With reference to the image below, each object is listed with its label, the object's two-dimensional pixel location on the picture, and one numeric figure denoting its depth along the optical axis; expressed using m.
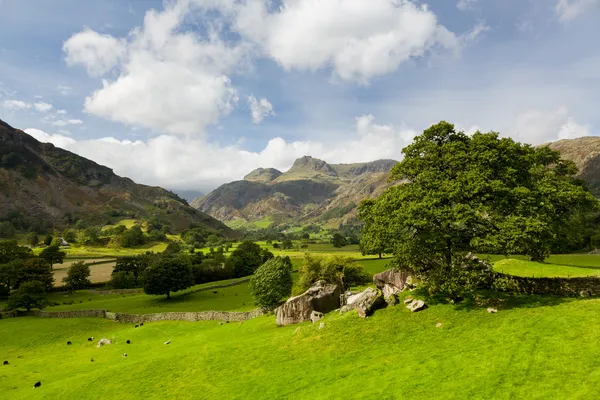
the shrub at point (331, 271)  65.88
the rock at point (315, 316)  41.56
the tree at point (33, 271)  104.38
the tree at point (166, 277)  94.88
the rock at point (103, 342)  57.65
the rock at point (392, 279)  44.22
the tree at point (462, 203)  30.59
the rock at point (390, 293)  36.74
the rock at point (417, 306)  33.53
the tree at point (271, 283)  59.97
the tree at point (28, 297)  83.62
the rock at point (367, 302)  36.03
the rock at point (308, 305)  45.62
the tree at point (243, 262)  143.50
